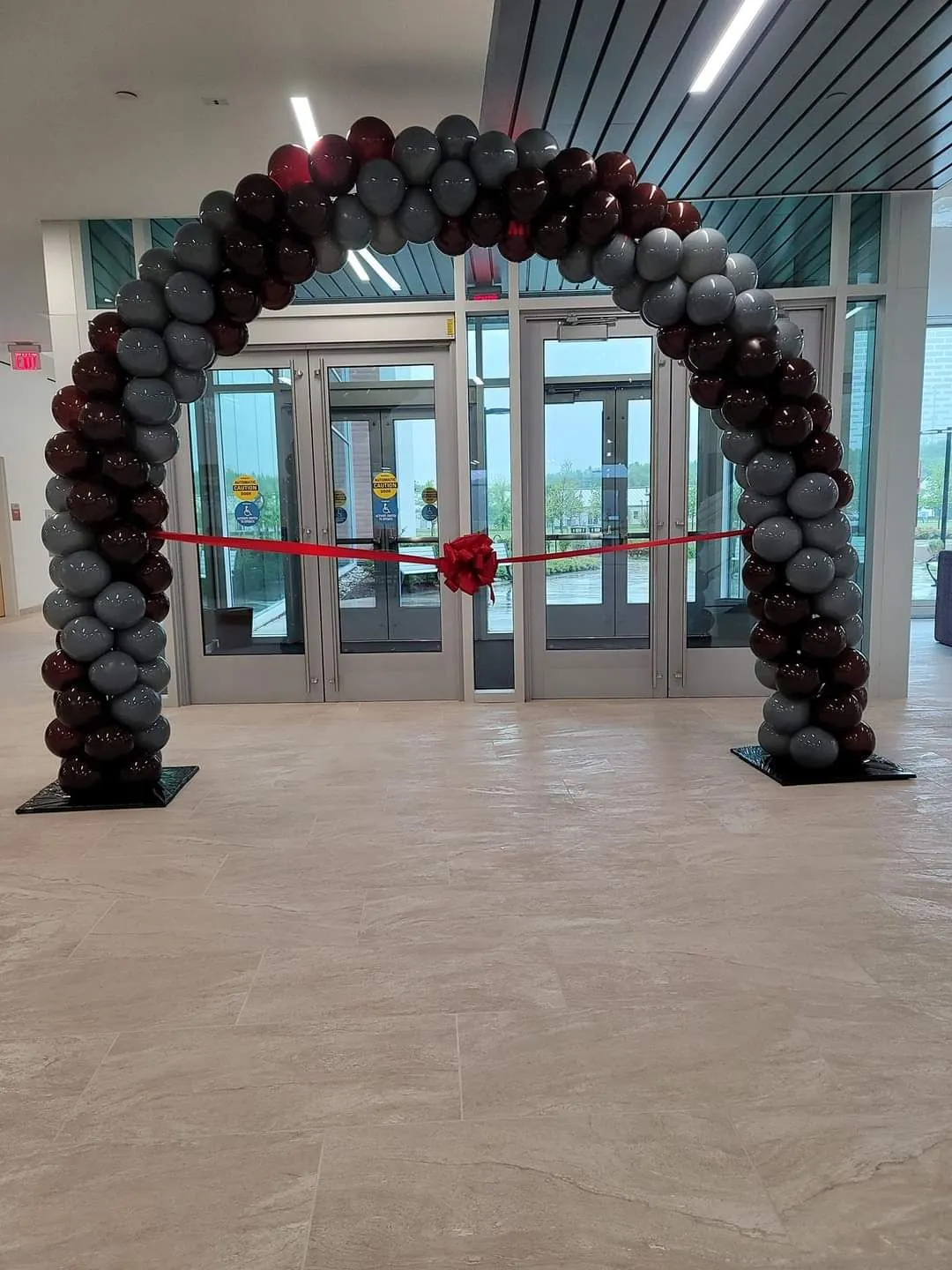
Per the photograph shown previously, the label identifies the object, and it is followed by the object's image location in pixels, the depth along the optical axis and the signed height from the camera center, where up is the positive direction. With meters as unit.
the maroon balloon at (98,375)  3.94 +0.63
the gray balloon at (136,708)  4.20 -0.89
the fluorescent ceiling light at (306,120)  4.44 +2.03
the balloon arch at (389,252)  3.89 +0.65
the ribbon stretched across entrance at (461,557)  4.77 -0.24
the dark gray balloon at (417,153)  3.82 +1.53
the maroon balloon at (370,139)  3.86 +1.61
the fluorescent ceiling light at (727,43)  3.38 +1.86
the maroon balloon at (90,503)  3.97 +0.07
